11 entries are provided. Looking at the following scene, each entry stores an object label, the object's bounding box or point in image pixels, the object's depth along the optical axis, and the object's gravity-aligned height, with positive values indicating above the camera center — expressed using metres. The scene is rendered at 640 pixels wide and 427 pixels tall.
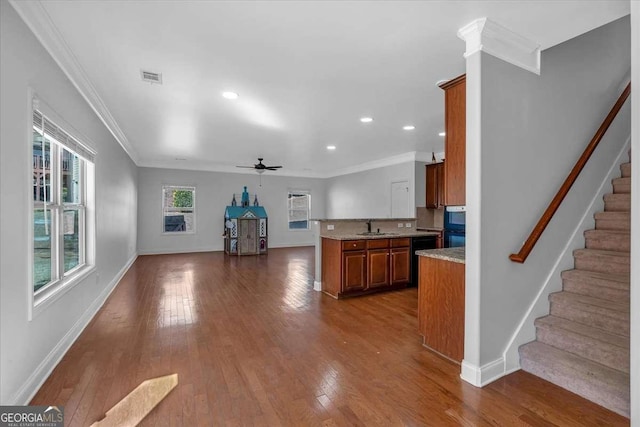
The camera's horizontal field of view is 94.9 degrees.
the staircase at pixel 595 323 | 1.99 -0.89
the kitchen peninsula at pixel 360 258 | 4.30 -0.70
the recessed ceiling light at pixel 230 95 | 3.52 +1.43
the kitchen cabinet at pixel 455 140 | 2.42 +0.62
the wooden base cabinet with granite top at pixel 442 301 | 2.42 -0.78
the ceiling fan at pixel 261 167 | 7.06 +1.09
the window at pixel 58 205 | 2.31 +0.06
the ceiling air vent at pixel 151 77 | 2.99 +1.41
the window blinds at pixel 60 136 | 2.18 +0.67
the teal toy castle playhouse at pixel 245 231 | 8.47 -0.55
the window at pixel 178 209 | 8.56 +0.09
